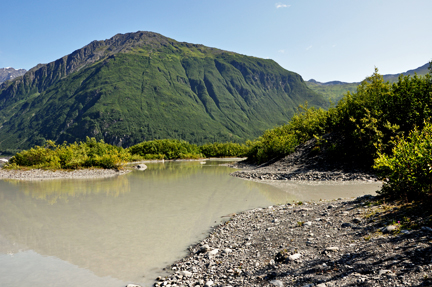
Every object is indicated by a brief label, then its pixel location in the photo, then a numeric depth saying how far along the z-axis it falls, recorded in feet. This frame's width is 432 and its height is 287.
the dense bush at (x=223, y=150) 393.09
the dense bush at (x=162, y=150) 352.03
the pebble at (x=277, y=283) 21.58
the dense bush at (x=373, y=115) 90.68
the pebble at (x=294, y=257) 25.64
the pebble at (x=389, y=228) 26.41
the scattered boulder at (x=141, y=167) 216.54
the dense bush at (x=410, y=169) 30.55
